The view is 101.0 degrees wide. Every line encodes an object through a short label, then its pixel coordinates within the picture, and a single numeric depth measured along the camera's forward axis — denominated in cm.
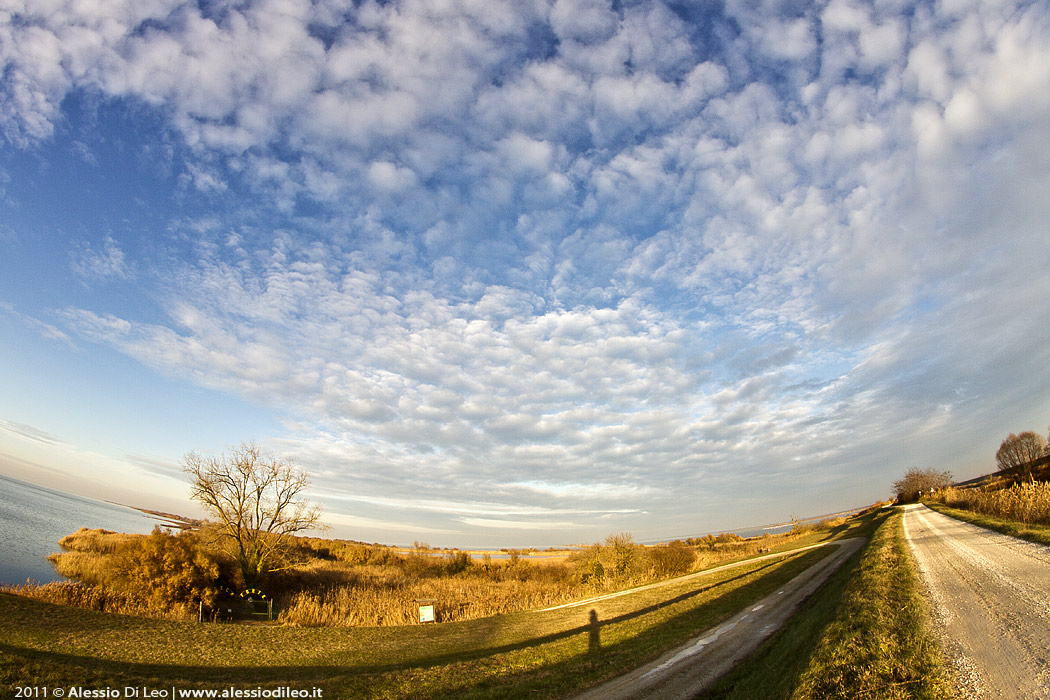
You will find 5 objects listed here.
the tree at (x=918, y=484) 9100
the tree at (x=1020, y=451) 8762
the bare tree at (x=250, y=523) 2605
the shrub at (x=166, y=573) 1986
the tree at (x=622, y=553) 3369
